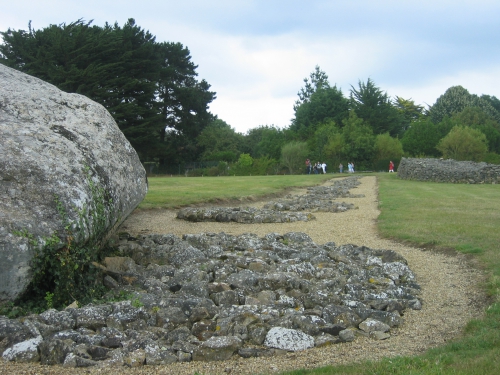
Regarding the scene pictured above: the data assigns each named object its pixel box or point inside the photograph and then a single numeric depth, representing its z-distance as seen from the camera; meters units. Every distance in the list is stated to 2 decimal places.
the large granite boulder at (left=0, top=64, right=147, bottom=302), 5.53
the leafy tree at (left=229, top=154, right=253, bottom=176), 53.06
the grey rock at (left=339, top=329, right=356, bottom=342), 4.99
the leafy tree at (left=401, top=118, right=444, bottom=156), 61.28
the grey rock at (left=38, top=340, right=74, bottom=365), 4.46
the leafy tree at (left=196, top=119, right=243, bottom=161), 63.12
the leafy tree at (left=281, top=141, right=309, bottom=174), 56.19
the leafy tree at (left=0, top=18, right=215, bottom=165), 38.12
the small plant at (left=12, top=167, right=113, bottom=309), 5.64
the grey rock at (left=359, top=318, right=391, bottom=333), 5.29
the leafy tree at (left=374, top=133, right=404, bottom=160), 58.16
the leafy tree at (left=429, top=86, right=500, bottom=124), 84.19
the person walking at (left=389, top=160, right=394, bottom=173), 54.91
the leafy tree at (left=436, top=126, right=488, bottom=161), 50.66
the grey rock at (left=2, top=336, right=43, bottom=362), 4.49
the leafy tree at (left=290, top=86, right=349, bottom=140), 72.02
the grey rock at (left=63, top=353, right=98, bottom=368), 4.36
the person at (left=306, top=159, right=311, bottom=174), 54.53
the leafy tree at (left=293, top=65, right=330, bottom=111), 94.31
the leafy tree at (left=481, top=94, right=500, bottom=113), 92.27
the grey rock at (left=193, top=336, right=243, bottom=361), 4.57
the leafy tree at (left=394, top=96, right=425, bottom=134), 92.06
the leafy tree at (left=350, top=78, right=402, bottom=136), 71.12
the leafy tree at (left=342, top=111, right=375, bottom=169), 57.03
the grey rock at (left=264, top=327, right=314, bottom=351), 4.79
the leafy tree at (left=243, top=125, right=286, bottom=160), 68.44
